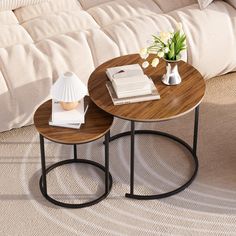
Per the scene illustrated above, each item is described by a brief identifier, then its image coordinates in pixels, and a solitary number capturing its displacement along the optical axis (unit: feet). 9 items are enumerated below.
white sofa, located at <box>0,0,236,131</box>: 12.75
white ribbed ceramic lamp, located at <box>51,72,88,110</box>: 10.88
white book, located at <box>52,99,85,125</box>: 11.05
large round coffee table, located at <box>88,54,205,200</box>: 11.08
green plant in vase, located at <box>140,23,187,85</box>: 11.31
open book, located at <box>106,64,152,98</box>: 11.30
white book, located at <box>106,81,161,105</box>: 11.29
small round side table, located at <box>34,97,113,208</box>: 10.86
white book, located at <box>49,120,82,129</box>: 11.06
